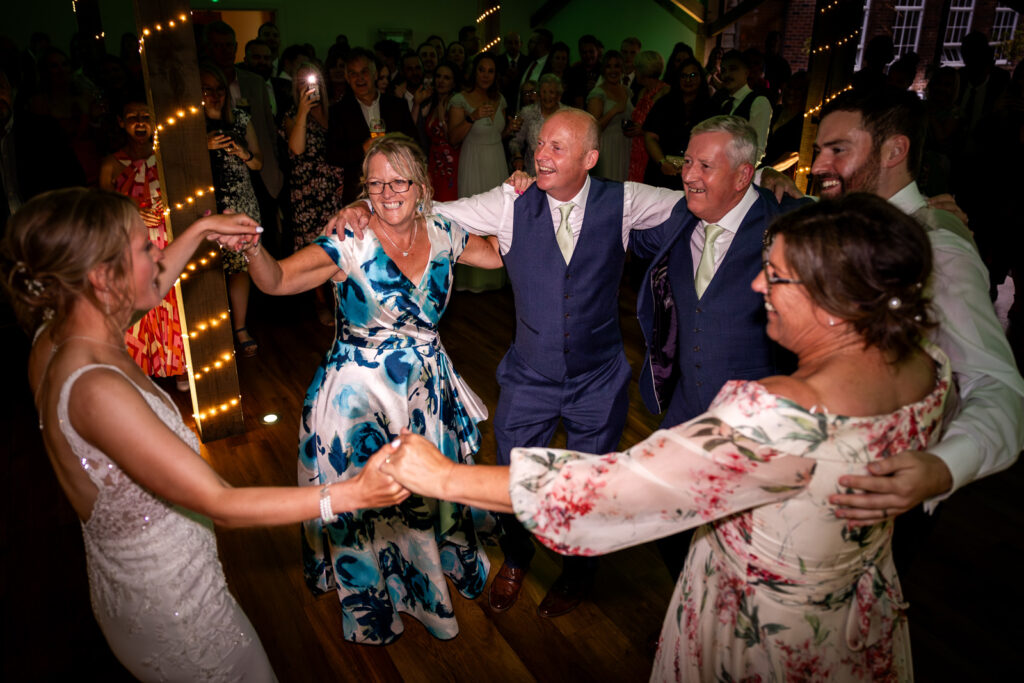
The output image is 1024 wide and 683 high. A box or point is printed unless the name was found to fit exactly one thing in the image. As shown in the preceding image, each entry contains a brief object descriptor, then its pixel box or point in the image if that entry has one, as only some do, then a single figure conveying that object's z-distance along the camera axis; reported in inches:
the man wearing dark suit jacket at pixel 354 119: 191.8
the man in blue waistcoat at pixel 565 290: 90.1
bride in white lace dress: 49.3
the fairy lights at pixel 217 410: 136.4
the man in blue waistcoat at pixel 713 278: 80.0
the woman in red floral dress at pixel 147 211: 140.5
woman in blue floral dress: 83.0
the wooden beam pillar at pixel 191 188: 111.3
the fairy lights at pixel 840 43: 160.6
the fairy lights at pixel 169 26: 109.7
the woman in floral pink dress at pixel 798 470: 43.5
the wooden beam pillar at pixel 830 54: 160.4
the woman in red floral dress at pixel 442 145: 228.1
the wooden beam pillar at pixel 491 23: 330.0
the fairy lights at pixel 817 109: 168.4
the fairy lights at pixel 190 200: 120.5
